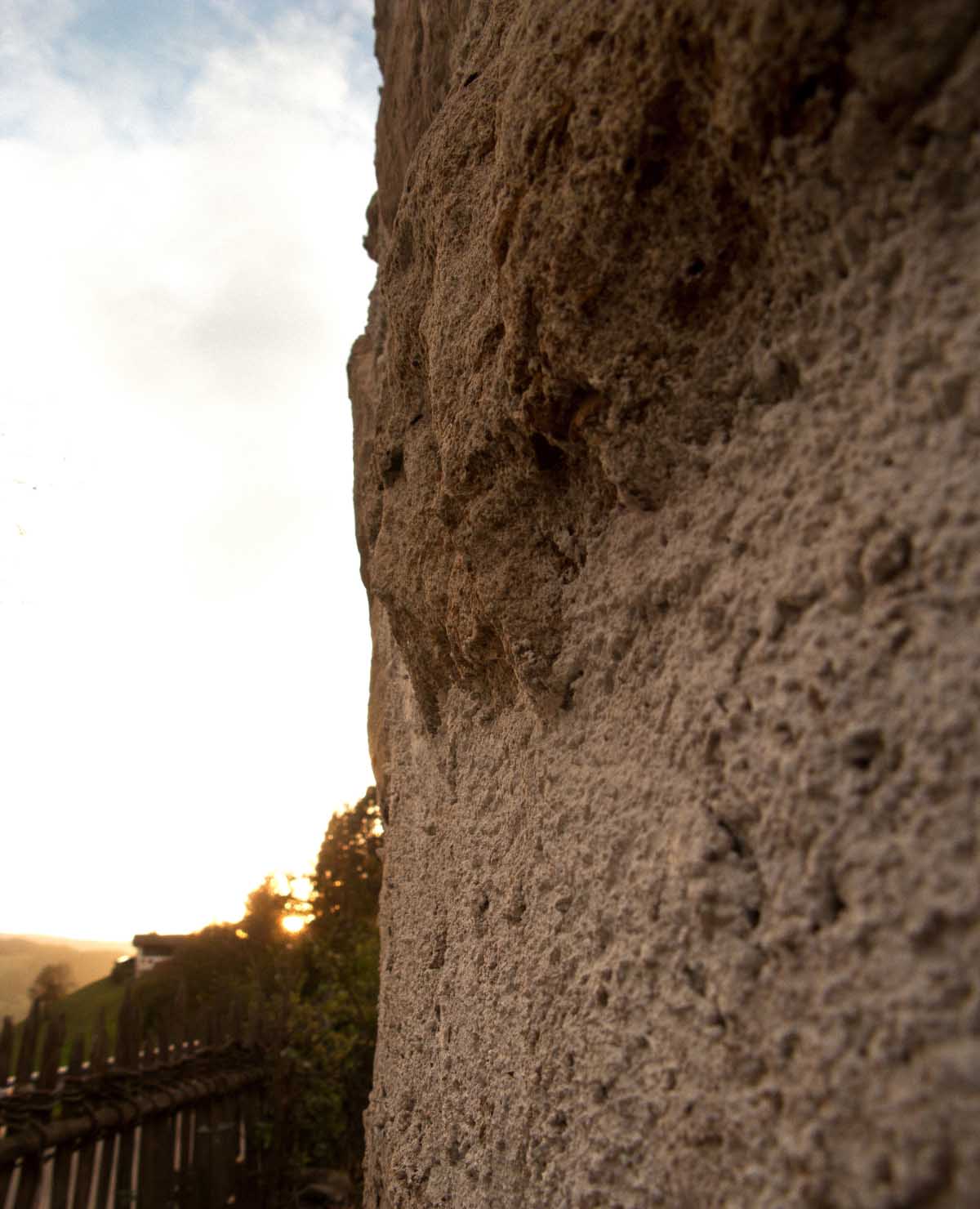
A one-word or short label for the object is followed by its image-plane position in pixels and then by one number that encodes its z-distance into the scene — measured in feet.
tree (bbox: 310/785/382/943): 21.54
